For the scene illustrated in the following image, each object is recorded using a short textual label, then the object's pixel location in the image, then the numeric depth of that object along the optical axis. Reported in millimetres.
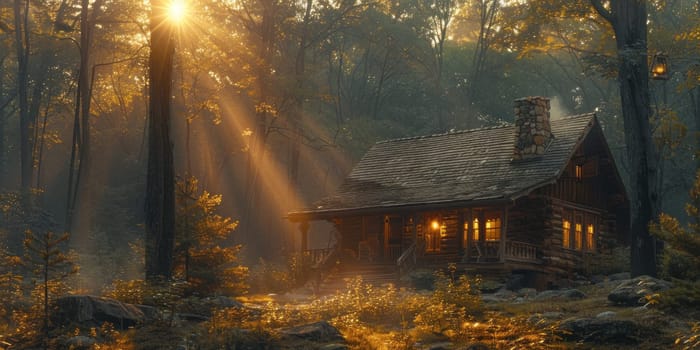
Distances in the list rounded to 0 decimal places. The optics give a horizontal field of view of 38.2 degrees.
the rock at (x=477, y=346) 16156
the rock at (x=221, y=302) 22066
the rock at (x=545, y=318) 17922
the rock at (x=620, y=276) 33588
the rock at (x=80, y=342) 16484
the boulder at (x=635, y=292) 19922
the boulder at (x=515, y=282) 34500
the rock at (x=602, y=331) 16031
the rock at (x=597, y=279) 35825
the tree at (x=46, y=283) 16859
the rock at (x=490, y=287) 33656
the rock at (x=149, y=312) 18962
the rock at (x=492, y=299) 27184
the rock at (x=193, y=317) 20172
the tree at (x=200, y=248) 25047
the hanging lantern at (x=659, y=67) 25750
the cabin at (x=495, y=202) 36031
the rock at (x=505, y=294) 29984
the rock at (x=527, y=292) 29458
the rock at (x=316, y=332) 17750
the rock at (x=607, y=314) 17047
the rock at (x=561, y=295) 24703
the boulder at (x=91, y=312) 17969
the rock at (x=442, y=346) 16688
